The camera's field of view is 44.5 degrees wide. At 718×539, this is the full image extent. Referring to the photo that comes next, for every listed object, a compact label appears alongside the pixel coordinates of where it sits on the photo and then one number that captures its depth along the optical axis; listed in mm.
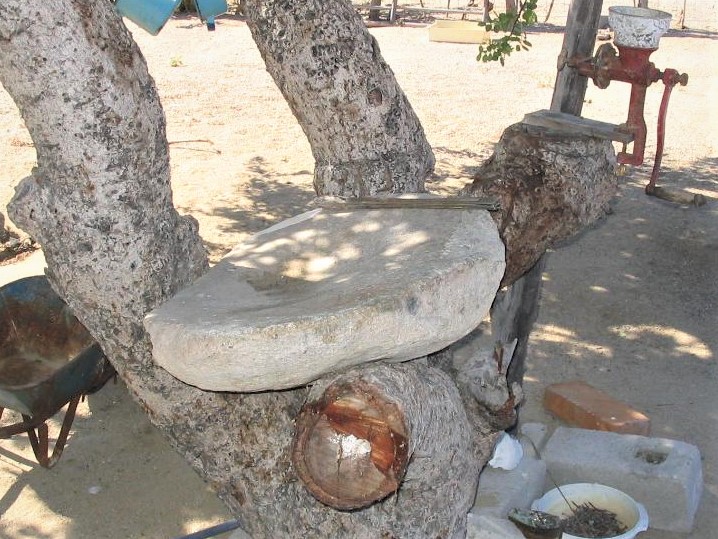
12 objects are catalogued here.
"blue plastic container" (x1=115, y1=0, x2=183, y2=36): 2904
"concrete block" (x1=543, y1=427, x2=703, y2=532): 4176
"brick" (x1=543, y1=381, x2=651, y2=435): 4773
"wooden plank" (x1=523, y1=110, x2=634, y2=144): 3078
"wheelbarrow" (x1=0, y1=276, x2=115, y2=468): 4820
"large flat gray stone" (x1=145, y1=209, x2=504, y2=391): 1803
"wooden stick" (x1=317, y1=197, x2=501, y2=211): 2484
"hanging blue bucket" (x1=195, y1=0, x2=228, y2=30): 3289
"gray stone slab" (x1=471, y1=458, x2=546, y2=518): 3830
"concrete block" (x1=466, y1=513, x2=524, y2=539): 3664
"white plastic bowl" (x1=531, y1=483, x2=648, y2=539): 3998
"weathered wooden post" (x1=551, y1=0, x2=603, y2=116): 4031
